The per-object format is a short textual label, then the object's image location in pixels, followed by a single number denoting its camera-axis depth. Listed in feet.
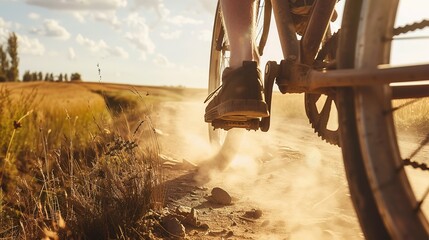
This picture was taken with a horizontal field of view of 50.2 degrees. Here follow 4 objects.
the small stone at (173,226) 6.24
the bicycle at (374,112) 3.07
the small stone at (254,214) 7.25
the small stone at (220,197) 7.96
